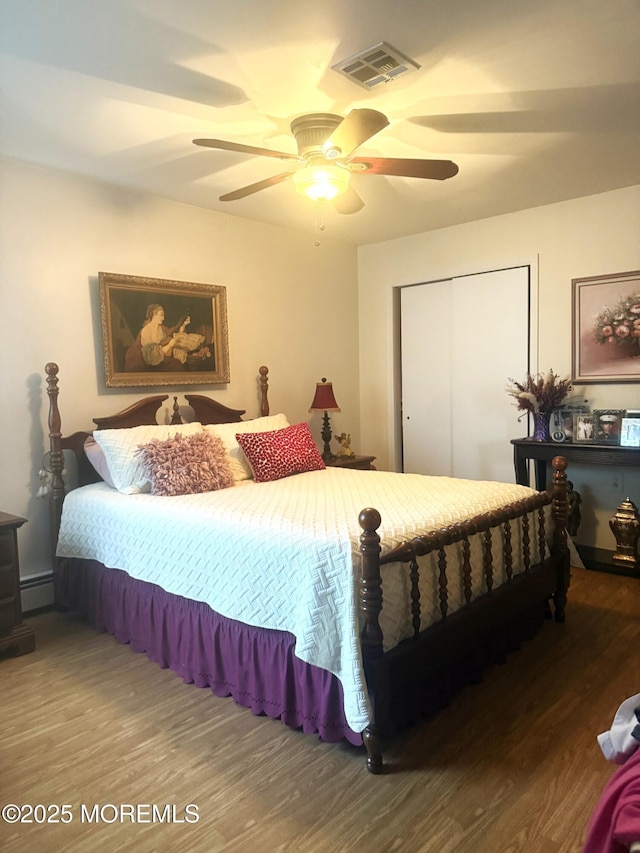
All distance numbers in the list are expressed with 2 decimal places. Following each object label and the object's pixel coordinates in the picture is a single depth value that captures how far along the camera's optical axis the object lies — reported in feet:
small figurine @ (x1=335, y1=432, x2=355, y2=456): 15.38
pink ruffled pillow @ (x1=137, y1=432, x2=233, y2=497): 10.04
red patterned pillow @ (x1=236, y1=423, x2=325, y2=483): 11.52
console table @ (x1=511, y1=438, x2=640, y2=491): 11.83
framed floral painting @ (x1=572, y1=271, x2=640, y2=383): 12.64
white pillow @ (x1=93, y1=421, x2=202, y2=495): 10.28
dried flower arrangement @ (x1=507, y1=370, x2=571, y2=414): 13.05
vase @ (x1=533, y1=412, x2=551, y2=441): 13.25
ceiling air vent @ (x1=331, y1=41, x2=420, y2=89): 7.09
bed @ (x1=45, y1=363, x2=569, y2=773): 6.55
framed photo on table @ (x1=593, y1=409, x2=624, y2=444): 12.55
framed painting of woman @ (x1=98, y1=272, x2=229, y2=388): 11.81
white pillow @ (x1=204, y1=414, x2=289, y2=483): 11.59
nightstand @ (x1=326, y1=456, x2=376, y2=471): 14.75
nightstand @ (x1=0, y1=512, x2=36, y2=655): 9.30
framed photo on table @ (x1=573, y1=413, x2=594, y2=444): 12.81
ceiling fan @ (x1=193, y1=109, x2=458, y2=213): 7.87
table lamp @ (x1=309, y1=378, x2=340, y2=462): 15.10
